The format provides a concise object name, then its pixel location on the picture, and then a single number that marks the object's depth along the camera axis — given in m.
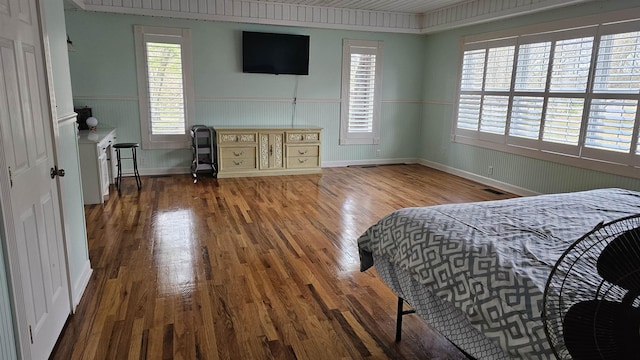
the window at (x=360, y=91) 7.29
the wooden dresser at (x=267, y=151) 6.35
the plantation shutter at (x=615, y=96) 4.27
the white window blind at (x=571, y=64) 4.72
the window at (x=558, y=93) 4.36
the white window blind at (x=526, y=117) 5.41
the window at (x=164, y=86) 6.16
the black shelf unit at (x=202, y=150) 6.23
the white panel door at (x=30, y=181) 1.78
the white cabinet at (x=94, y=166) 4.71
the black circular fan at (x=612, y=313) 0.99
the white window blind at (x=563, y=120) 4.88
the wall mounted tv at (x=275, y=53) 6.55
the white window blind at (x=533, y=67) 5.27
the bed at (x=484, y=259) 1.47
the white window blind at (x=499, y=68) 5.82
